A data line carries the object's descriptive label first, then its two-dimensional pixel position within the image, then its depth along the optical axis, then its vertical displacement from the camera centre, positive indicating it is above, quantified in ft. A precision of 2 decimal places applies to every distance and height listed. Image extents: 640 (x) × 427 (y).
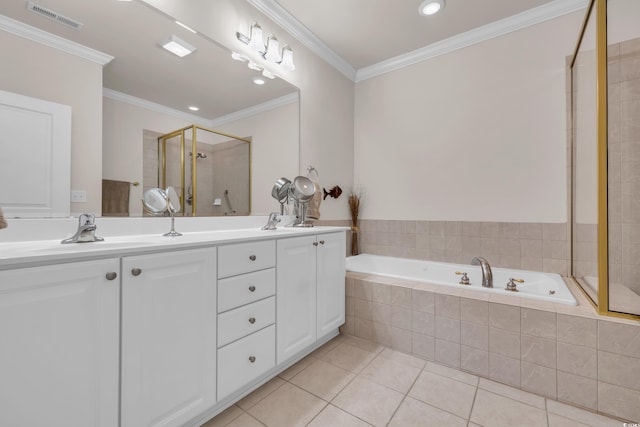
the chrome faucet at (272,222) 6.16 -0.18
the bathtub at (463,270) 5.48 -1.55
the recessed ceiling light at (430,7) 6.58 +5.08
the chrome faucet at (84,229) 3.50 -0.19
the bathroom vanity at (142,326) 2.41 -1.27
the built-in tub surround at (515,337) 4.11 -2.23
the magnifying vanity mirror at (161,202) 4.64 +0.21
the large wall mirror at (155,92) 4.14 +2.36
